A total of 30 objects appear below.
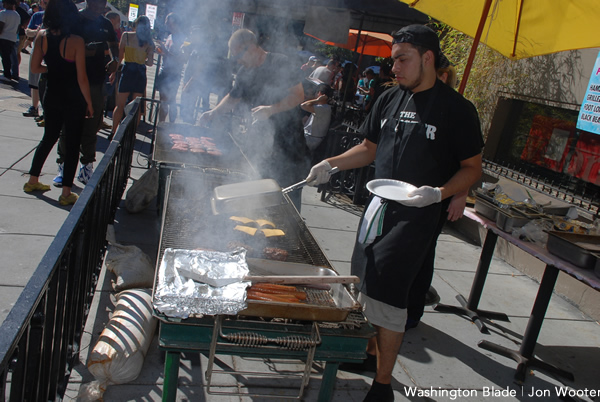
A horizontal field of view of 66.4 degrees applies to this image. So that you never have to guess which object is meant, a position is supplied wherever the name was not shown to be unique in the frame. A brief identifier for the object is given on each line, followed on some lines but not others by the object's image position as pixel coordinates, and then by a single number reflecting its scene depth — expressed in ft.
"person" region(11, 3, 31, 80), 40.43
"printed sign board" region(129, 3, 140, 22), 74.18
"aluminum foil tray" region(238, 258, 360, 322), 7.56
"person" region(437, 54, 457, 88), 13.24
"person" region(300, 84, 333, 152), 27.45
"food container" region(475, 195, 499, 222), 13.79
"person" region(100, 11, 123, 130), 30.31
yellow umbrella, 12.85
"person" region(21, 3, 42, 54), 46.32
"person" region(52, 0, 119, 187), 18.48
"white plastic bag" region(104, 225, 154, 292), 12.49
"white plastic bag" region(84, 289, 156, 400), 9.23
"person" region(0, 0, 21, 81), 37.50
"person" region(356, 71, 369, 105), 47.60
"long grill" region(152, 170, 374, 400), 7.42
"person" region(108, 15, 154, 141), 28.17
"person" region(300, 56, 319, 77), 43.74
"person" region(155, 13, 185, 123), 32.78
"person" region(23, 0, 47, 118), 28.73
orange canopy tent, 43.51
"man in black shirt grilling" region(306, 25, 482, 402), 9.51
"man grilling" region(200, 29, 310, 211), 15.38
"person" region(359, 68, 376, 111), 41.41
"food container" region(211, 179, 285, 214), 12.16
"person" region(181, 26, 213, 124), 33.35
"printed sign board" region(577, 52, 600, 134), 16.74
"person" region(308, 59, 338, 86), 35.01
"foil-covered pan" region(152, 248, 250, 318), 7.25
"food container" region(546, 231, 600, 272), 11.04
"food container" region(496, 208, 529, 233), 12.98
